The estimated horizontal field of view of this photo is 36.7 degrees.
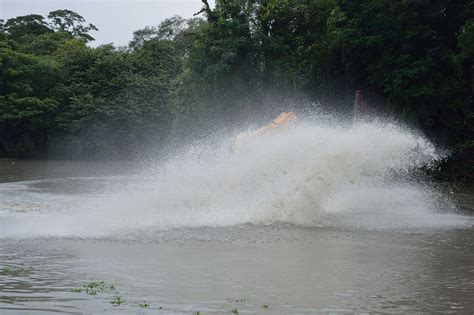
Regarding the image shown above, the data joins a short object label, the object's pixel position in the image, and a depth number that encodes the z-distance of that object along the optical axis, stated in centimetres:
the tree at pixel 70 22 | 9094
